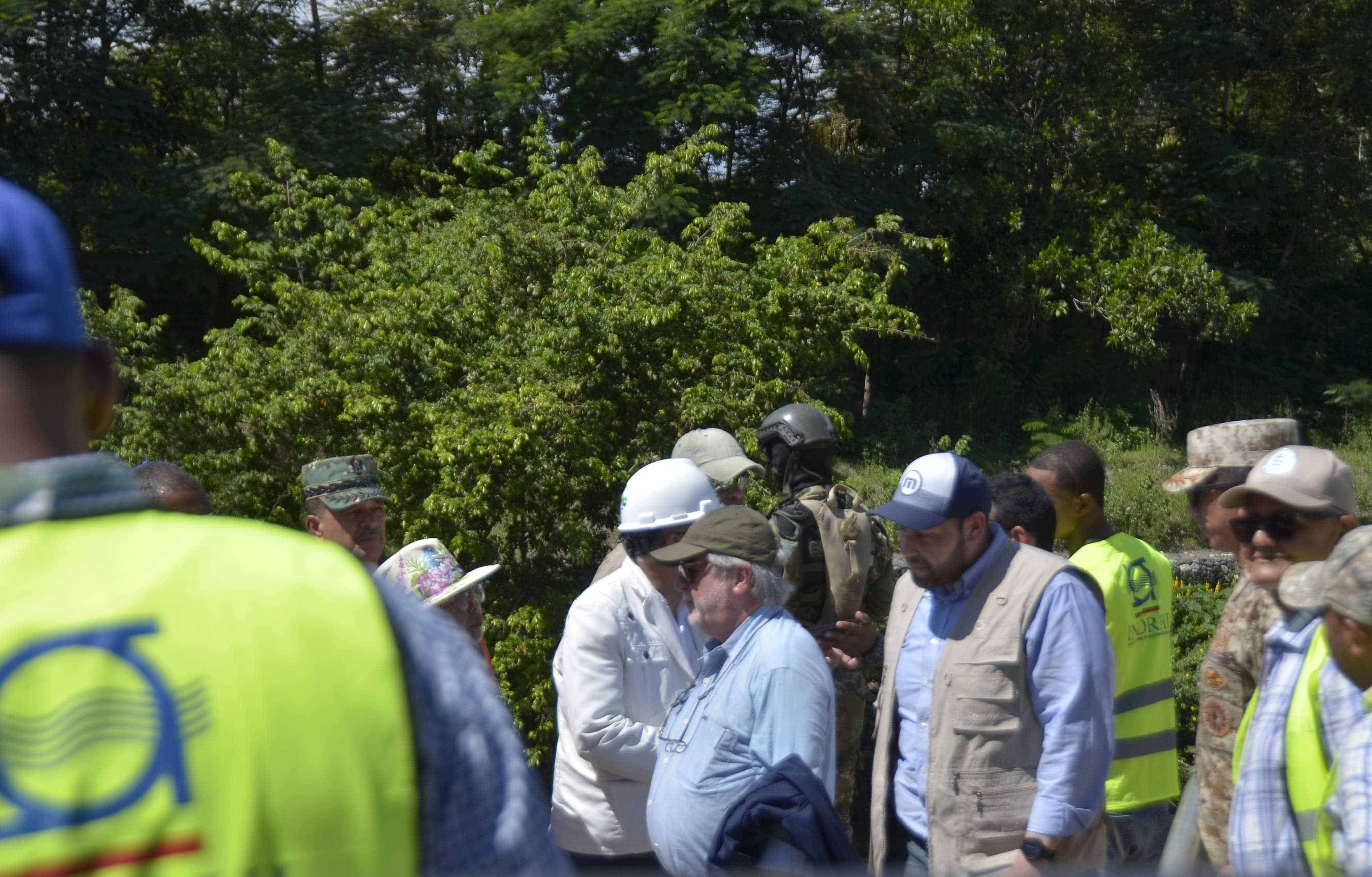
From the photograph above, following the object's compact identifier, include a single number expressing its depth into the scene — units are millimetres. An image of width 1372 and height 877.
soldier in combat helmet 4957
